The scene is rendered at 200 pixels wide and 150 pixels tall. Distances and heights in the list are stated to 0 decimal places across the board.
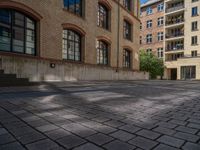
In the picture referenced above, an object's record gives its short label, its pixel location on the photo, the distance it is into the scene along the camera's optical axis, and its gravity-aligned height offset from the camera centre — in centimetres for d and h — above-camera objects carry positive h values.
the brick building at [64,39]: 875 +261
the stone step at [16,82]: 706 -37
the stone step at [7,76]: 702 -7
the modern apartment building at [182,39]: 3170 +766
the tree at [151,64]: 3114 +211
